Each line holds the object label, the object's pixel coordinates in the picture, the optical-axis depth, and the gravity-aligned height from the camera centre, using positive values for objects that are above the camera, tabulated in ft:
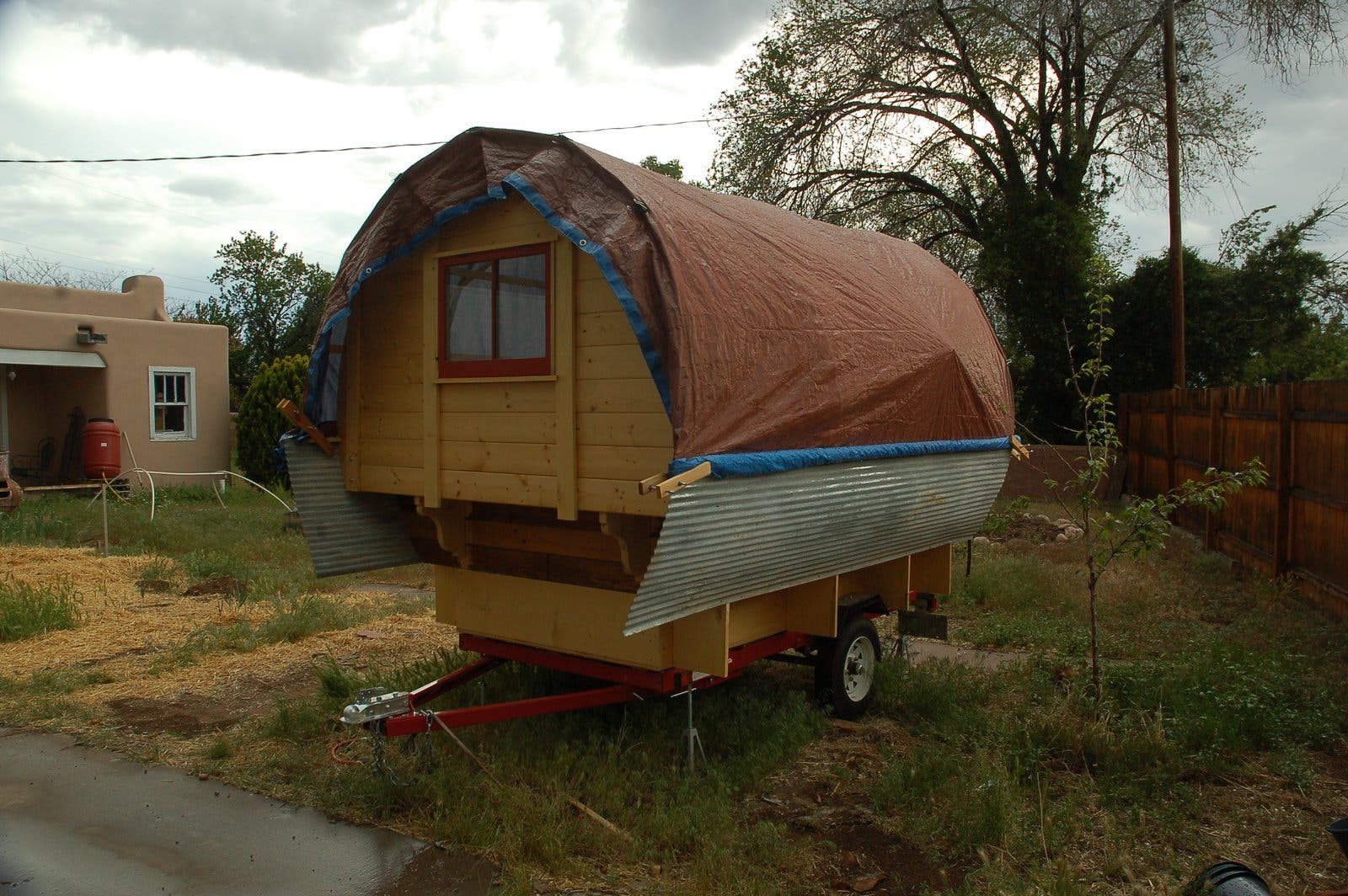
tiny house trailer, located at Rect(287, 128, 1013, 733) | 15.40 -0.08
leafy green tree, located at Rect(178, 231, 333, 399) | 118.93 +14.10
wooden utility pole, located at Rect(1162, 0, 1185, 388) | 57.00 +13.89
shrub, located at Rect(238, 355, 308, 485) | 64.39 +0.09
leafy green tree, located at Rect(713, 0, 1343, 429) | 70.69 +21.53
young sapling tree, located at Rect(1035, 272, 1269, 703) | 19.47 -1.56
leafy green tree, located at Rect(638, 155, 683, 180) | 116.57 +29.64
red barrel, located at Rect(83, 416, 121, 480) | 57.47 -1.70
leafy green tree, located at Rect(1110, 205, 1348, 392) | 67.10 +6.91
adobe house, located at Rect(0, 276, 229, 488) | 59.21 +2.34
